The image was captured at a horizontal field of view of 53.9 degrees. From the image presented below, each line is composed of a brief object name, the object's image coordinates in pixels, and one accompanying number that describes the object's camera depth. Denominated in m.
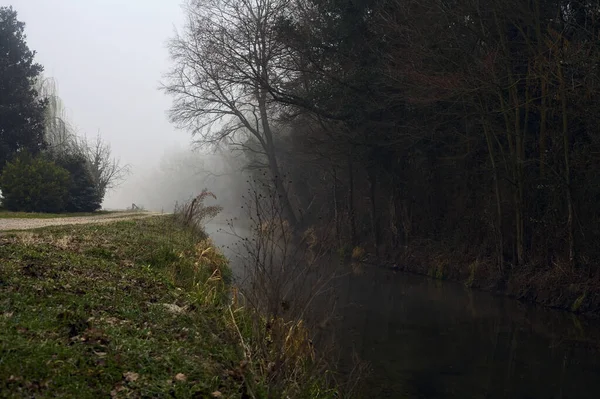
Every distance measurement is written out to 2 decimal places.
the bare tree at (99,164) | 40.38
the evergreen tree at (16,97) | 30.73
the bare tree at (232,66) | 22.38
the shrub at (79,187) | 29.78
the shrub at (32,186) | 25.25
